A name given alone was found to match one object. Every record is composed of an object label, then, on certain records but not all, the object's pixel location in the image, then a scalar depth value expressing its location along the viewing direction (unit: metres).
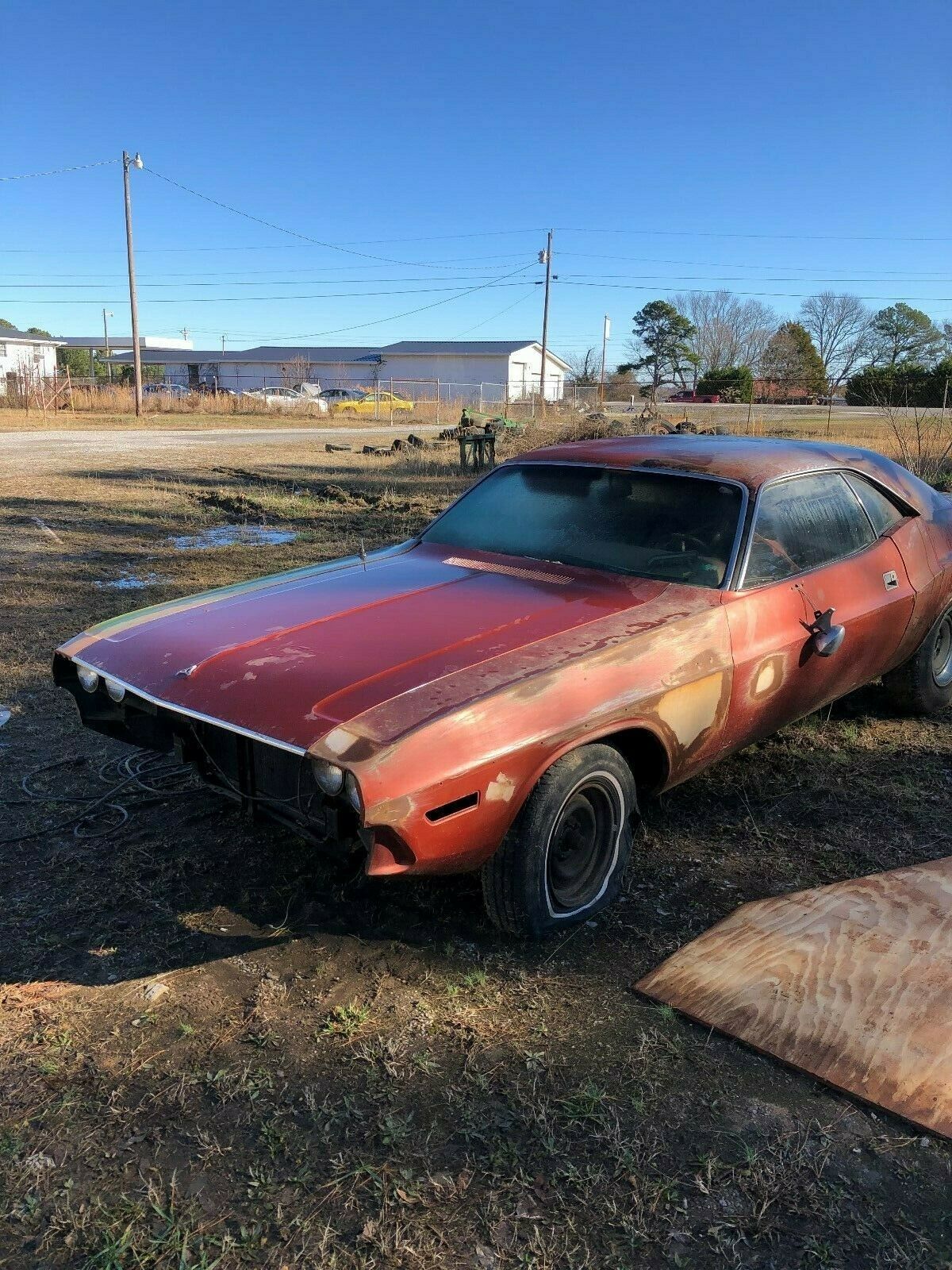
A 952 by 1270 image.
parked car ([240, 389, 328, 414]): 41.34
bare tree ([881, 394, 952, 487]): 11.61
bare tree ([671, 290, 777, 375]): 73.56
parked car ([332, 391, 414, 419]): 43.78
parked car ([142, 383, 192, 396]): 46.91
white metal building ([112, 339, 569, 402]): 66.50
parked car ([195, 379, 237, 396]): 43.69
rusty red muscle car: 2.45
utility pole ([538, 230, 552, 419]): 44.31
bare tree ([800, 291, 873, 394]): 70.69
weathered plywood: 2.28
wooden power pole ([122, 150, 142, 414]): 32.72
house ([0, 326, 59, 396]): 62.32
